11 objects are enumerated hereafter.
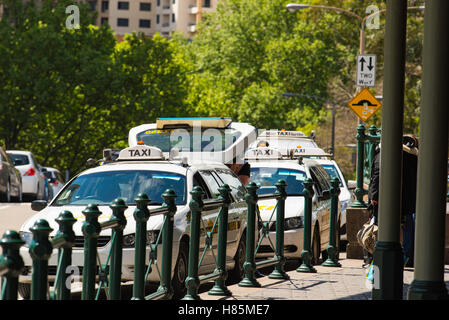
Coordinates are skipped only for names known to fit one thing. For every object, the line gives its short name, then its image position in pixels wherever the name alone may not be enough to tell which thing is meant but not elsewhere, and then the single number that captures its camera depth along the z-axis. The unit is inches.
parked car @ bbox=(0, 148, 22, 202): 1673.3
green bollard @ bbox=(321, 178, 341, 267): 896.9
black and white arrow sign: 1463.2
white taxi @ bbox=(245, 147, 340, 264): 932.9
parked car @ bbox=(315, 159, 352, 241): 1159.3
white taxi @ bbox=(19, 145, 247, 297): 658.6
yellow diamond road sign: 1472.1
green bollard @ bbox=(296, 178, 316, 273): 825.6
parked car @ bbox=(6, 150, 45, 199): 1876.8
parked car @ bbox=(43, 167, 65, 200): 2360.2
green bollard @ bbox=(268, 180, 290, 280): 764.2
